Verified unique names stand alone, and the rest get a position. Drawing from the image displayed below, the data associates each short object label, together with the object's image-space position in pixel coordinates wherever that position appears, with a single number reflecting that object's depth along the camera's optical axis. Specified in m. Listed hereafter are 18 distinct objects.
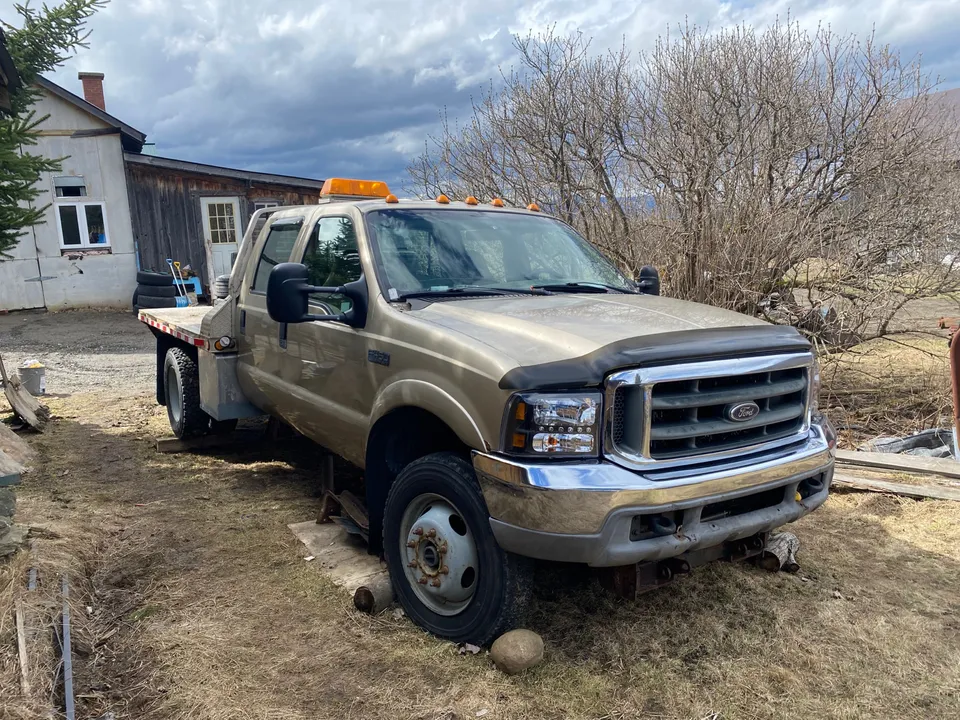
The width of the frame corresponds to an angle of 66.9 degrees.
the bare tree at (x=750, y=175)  8.55
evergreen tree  6.85
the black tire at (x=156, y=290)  17.23
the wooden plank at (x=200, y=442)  6.57
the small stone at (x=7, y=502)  3.90
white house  17.47
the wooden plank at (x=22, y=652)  2.79
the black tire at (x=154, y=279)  17.23
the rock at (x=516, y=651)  2.99
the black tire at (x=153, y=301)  17.02
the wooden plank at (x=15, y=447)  6.02
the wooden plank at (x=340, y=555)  3.84
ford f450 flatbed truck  2.74
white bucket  9.10
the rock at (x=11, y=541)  3.86
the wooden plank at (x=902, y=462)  5.48
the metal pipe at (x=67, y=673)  2.74
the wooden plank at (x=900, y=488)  5.07
